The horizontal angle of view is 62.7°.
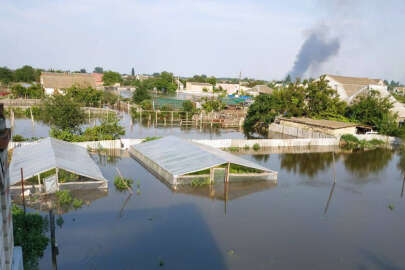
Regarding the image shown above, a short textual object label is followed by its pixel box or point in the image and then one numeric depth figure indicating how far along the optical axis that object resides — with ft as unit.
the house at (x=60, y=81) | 164.14
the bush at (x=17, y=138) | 68.23
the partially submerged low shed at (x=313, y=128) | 94.38
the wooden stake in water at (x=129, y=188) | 45.84
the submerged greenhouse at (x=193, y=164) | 49.93
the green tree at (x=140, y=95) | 156.25
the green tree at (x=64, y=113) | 72.54
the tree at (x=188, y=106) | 128.84
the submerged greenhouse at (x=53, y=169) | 41.88
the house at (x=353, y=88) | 108.58
